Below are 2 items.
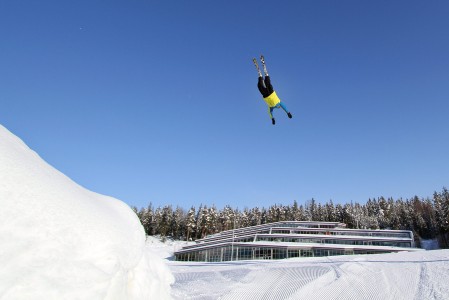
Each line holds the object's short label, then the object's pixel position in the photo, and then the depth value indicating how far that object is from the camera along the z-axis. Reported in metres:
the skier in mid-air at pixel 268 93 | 15.91
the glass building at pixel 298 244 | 49.28
